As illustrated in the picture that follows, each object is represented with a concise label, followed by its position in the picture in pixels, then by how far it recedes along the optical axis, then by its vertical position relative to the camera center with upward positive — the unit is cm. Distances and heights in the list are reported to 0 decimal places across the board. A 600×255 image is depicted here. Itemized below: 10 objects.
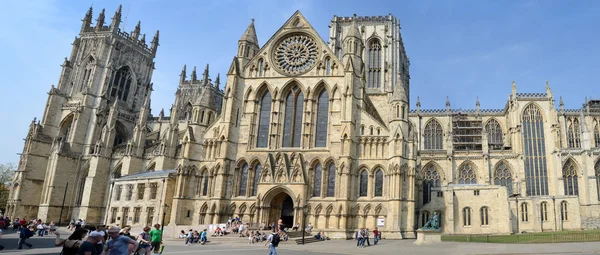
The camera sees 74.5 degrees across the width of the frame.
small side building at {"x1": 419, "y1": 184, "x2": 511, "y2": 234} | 3778 +203
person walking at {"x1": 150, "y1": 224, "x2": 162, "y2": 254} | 1480 -112
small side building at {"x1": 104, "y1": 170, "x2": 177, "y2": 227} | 3722 +81
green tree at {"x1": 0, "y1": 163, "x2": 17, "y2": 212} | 6776 +277
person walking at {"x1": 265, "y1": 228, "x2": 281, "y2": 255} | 1580 -102
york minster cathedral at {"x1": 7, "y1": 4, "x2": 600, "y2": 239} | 3338 +744
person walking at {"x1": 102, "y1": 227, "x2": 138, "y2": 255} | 795 -77
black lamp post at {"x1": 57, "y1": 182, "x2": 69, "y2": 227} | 5228 -71
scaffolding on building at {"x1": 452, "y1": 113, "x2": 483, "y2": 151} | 6089 +1538
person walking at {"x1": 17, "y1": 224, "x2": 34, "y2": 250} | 1886 -169
